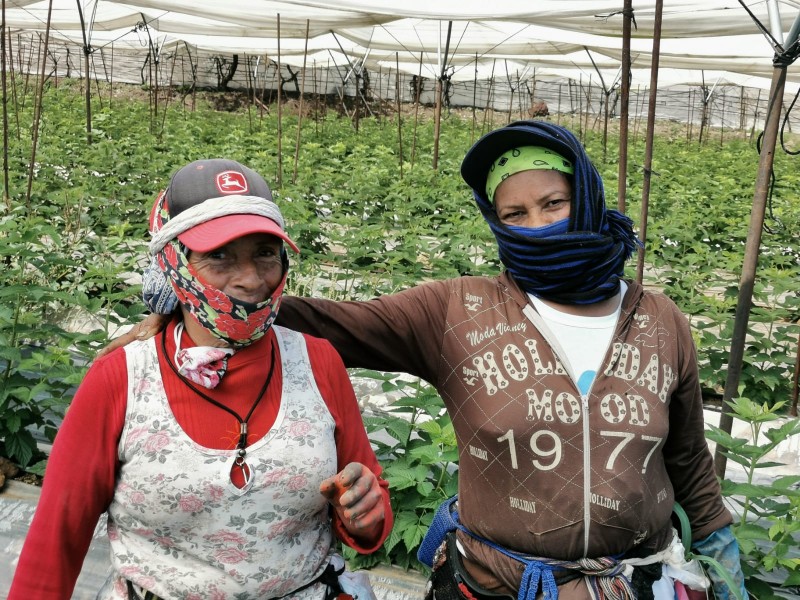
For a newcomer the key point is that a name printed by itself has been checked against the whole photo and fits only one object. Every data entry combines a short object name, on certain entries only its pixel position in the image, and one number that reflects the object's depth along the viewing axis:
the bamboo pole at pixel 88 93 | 9.39
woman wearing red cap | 1.18
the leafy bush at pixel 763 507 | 2.02
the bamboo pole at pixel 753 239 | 2.62
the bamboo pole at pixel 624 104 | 3.14
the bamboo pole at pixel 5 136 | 4.76
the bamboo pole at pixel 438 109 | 8.81
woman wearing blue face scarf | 1.46
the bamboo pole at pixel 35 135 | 5.04
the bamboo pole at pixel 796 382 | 3.74
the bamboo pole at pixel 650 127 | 3.18
